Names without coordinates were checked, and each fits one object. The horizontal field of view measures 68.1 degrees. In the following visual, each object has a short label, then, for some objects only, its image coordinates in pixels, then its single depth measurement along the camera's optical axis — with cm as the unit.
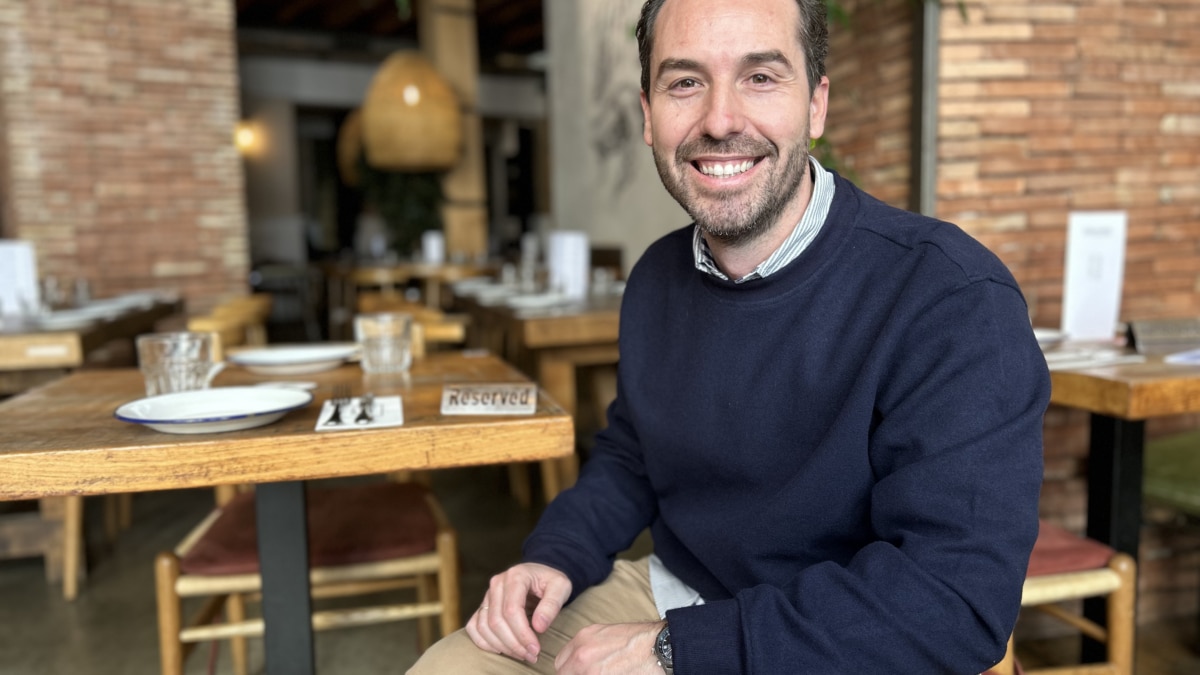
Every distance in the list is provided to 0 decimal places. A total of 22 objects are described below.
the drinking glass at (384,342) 184
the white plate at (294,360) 192
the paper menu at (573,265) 351
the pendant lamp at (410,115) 721
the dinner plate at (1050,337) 203
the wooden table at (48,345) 263
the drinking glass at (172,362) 162
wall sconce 1038
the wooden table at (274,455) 120
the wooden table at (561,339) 278
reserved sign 140
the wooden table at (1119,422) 153
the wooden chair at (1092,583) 157
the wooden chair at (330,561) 169
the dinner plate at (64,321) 299
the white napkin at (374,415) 131
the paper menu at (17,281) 337
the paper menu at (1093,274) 205
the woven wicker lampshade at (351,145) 938
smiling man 91
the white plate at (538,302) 322
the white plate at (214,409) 127
